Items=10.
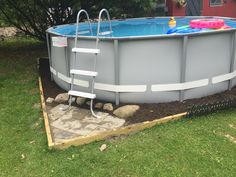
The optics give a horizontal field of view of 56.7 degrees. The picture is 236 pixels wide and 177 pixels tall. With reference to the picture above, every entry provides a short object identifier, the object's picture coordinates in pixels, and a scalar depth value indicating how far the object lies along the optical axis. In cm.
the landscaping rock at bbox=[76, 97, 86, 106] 430
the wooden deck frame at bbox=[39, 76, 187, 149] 329
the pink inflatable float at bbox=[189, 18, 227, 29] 503
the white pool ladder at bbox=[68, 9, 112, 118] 391
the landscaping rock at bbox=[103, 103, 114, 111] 407
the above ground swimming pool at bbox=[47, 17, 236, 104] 395
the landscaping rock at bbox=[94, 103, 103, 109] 416
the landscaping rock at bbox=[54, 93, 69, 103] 446
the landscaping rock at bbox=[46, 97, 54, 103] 449
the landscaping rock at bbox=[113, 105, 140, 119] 384
